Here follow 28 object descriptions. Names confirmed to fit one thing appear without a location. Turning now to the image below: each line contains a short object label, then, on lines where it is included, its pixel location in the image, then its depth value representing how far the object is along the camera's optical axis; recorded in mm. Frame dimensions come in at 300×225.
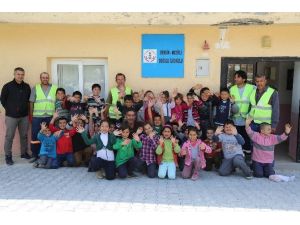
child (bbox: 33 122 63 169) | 4247
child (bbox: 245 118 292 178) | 3965
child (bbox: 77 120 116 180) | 3869
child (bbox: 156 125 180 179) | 3903
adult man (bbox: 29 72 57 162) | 4456
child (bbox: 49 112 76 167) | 4273
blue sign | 4627
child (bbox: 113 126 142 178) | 3892
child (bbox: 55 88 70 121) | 4467
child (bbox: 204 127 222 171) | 4169
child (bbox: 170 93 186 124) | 4332
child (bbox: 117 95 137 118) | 4276
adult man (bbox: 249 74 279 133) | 4107
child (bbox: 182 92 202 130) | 4327
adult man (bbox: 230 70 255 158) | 4267
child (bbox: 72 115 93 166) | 4293
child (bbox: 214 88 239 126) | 4254
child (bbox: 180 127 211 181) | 3910
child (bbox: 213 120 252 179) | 4001
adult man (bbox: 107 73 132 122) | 4420
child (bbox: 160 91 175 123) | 4366
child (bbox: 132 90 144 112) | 4352
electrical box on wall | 4658
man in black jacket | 4399
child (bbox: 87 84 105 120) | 4428
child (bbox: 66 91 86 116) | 4412
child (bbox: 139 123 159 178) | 3944
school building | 4568
